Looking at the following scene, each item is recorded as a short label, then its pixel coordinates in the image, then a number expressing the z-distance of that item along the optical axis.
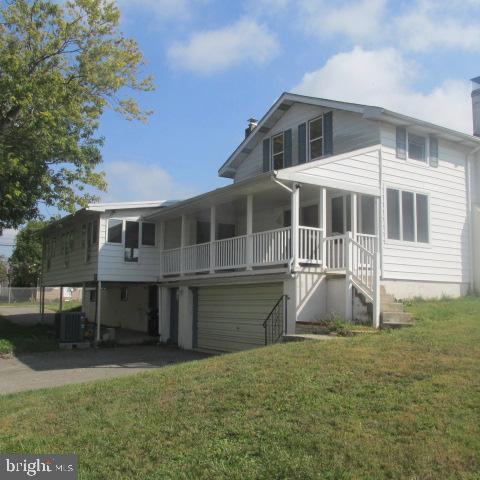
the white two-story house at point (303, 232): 13.59
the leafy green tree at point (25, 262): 60.59
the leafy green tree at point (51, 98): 16.45
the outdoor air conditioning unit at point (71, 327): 19.14
